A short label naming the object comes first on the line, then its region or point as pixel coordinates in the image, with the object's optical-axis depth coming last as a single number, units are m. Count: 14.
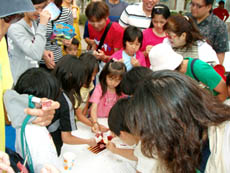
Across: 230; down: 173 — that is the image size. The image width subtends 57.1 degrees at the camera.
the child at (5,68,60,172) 0.94
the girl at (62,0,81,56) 3.17
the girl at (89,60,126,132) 2.01
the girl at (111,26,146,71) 2.21
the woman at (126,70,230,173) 0.78
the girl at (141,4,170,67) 2.26
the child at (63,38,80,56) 2.88
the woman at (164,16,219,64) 1.85
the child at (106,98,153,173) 1.44
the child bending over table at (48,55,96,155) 1.43
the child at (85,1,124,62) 2.27
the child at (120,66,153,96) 1.76
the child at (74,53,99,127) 1.89
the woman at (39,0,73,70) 2.21
